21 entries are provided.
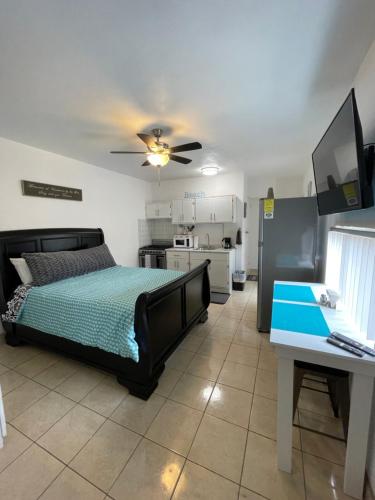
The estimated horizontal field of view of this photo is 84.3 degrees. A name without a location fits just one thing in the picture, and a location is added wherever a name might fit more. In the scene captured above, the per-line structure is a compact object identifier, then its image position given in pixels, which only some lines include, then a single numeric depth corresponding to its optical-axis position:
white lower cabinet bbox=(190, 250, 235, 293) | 4.05
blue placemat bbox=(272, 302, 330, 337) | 1.24
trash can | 4.36
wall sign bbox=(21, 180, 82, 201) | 2.81
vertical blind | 1.15
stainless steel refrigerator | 2.44
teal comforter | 1.70
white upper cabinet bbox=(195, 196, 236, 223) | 4.18
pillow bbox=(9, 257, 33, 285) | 2.51
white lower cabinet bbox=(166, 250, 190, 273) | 4.38
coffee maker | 4.44
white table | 0.98
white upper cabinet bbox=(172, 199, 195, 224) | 4.52
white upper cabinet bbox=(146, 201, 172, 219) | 4.81
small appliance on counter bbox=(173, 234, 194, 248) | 4.55
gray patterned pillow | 2.47
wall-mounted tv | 1.04
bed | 1.68
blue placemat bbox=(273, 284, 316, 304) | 1.72
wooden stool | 1.21
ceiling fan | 2.17
